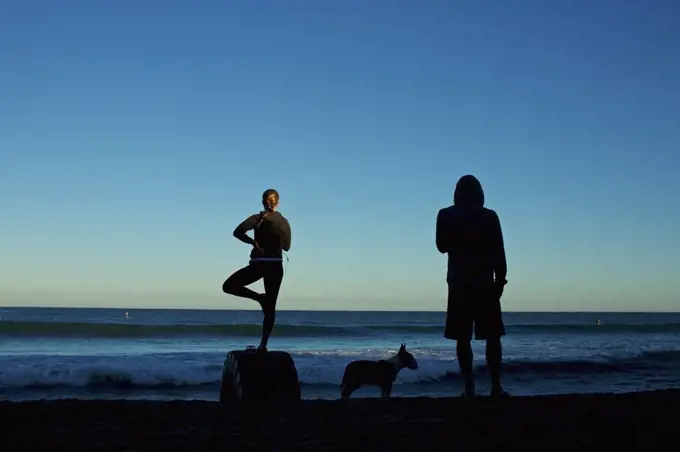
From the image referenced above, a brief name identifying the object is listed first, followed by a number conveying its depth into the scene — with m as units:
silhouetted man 5.77
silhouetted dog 8.81
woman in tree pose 6.69
